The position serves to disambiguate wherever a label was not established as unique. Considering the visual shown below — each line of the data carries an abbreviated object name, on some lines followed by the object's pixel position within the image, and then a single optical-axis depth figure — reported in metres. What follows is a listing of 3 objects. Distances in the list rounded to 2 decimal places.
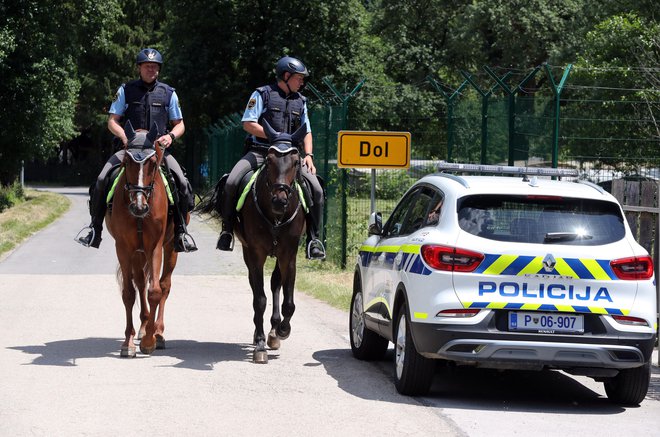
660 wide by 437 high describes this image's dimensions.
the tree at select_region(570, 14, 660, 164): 14.86
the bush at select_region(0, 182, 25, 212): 39.32
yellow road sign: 17.16
